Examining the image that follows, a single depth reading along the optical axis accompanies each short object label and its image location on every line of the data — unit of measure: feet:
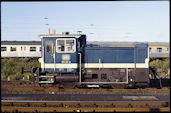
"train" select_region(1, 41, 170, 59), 85.61
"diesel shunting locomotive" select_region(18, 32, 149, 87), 35.04
